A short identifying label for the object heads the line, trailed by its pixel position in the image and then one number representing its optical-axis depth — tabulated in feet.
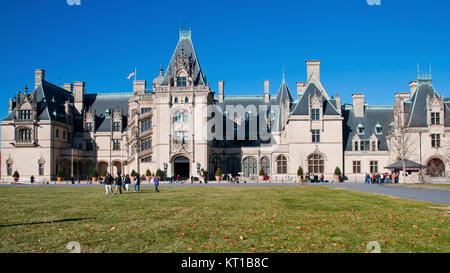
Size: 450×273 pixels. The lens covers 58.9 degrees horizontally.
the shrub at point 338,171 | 191.31
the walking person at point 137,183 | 115.14
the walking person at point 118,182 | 107.73
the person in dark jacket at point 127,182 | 118.06
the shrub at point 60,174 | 208.33
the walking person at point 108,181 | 104.33
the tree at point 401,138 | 182.50
